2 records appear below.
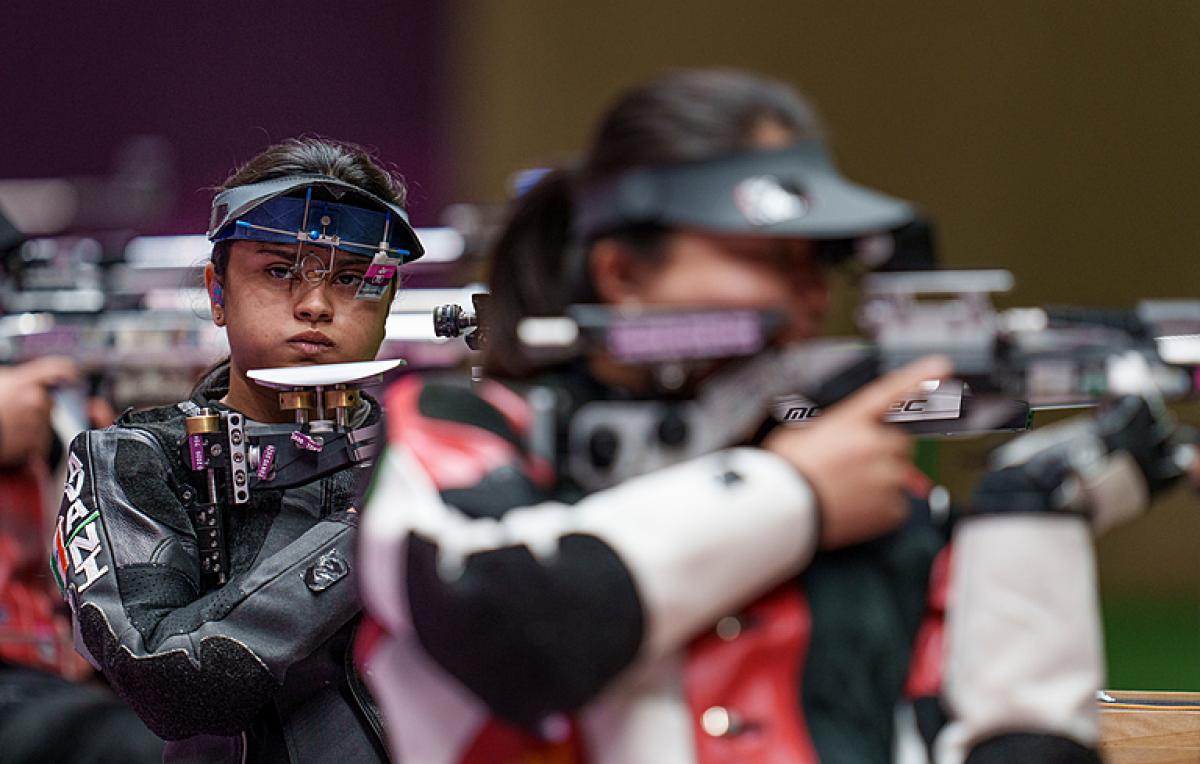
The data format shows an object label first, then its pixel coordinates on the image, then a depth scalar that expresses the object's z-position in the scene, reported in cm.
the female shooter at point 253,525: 624
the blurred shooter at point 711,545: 581
